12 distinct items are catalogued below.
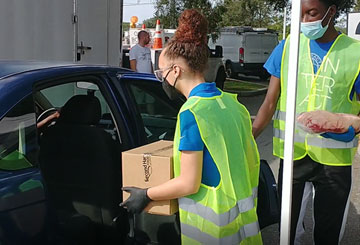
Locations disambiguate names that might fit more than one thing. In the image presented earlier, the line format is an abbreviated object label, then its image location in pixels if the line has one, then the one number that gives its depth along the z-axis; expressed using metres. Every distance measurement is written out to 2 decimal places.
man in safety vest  2.60
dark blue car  2.23
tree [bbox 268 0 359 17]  19.59
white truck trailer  5.90
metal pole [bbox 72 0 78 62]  6.83
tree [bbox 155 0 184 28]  19.29
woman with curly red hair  2.03
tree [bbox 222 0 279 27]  33.88
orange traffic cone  13.17
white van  22.25
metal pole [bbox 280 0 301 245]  2.06
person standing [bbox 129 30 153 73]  9.94
